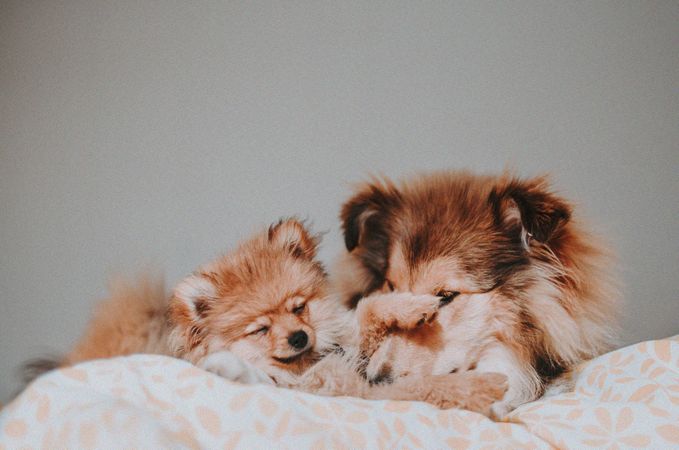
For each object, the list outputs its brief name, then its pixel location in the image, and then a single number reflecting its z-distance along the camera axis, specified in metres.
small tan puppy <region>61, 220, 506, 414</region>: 0.91
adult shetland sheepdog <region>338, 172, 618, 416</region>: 1.00
